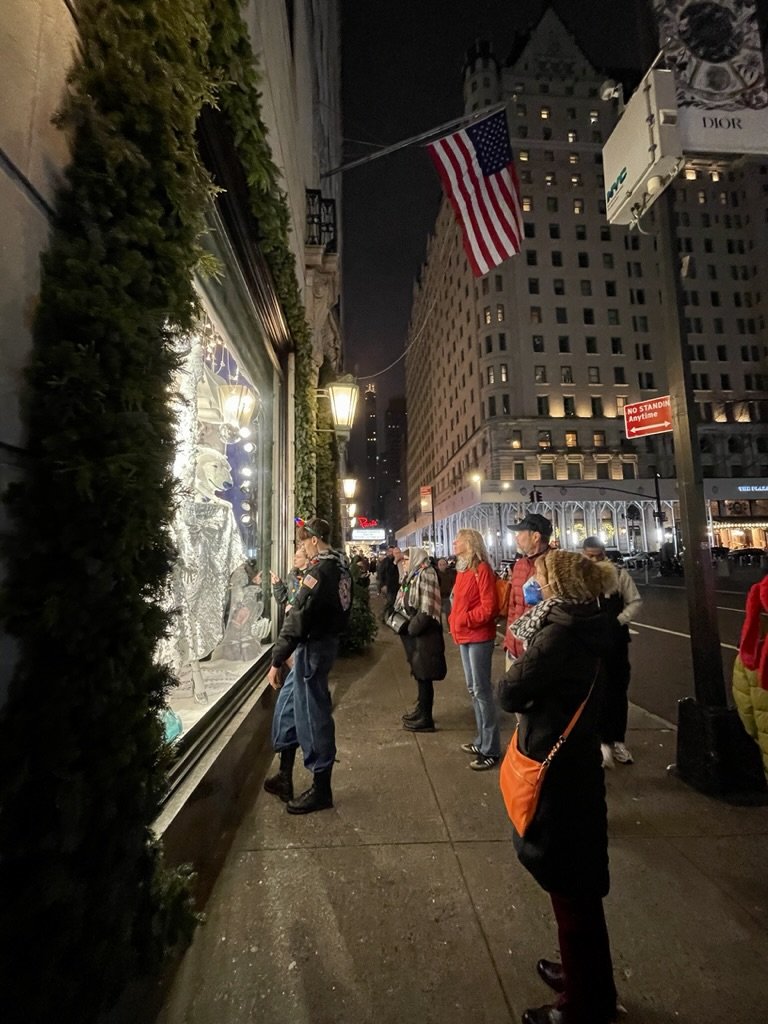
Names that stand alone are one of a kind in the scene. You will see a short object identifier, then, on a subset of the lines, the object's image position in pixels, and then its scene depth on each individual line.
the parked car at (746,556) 34.87
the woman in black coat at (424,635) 5.49
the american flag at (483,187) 7.96
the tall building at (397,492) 164.38
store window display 4.47
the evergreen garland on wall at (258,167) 3.25
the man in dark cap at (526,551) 4.55
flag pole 7.74
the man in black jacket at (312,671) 3.79
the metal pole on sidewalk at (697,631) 3.93
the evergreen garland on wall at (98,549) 1.49
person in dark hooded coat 1.97
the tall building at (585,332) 52.22
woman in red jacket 4.59
